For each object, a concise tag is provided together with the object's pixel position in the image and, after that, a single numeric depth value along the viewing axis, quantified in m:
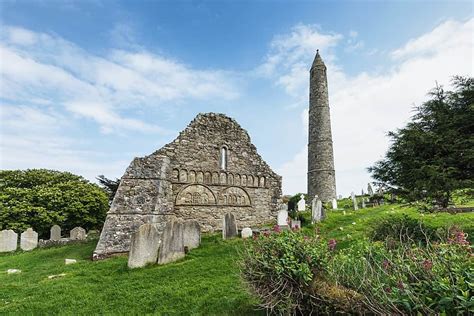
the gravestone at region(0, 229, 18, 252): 15.86
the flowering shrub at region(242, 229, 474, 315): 3.00
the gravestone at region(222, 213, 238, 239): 11.01
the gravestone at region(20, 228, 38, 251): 16.09
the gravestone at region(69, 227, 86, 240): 17.25
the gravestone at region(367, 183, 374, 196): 28.91
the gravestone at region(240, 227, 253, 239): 11.04
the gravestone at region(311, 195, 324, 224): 14.31
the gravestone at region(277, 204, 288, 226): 13.18
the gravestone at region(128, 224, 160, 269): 8.52
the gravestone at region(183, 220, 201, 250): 9.87
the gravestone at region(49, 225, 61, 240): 17.53
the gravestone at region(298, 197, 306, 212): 17.97
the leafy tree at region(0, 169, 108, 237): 19.64
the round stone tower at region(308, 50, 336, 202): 28.19
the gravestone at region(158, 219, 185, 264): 8.73
